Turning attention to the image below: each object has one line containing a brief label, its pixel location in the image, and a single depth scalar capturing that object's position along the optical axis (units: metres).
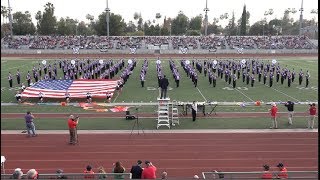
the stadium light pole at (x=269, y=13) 105.62
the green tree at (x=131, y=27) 117.01
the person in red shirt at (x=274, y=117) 13.24
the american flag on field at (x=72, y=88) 18.64
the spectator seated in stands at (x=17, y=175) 5.77
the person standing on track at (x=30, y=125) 12.07
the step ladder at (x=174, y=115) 14.04
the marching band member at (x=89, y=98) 18.26
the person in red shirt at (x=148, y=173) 6.99
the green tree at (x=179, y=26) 93.75
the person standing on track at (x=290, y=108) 13.55
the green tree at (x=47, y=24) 76.12
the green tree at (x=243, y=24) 83.94
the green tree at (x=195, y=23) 101.25
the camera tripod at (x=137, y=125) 13.40
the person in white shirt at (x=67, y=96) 18.11
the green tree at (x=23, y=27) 78.94
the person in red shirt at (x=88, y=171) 7.03
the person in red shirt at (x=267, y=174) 6.43
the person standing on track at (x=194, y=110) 14.33
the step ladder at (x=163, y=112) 13.75
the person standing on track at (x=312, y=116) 13.04
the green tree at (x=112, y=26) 75.12
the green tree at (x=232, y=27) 112.07
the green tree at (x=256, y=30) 95.62
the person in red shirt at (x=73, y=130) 11.25
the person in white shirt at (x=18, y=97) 18.20
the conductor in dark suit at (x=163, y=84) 16.94
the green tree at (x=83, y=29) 97.14
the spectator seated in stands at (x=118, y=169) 7.56
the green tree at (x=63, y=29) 77.81
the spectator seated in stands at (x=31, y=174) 5.86
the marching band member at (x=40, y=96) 18.27
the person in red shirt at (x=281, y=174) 6.23
